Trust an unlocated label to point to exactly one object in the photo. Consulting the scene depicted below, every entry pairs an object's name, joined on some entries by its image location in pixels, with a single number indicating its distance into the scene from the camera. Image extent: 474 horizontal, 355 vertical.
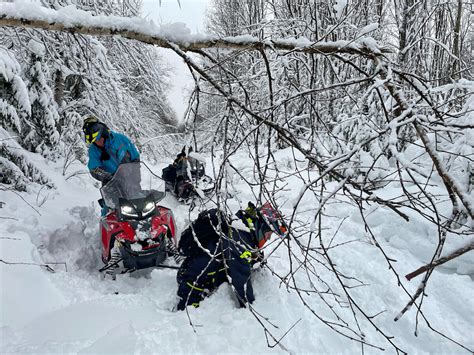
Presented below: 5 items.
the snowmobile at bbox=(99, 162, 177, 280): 3.81
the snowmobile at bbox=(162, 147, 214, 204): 7.27
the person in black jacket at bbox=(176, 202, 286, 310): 3.29
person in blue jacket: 4.53
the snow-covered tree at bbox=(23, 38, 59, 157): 6.05
